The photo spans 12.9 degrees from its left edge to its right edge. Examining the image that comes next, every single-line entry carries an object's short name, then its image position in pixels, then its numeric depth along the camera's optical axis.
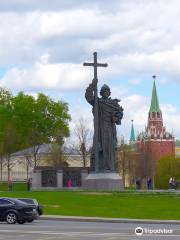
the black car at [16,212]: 37.16
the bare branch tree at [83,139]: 110.54
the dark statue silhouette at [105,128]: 60.97
